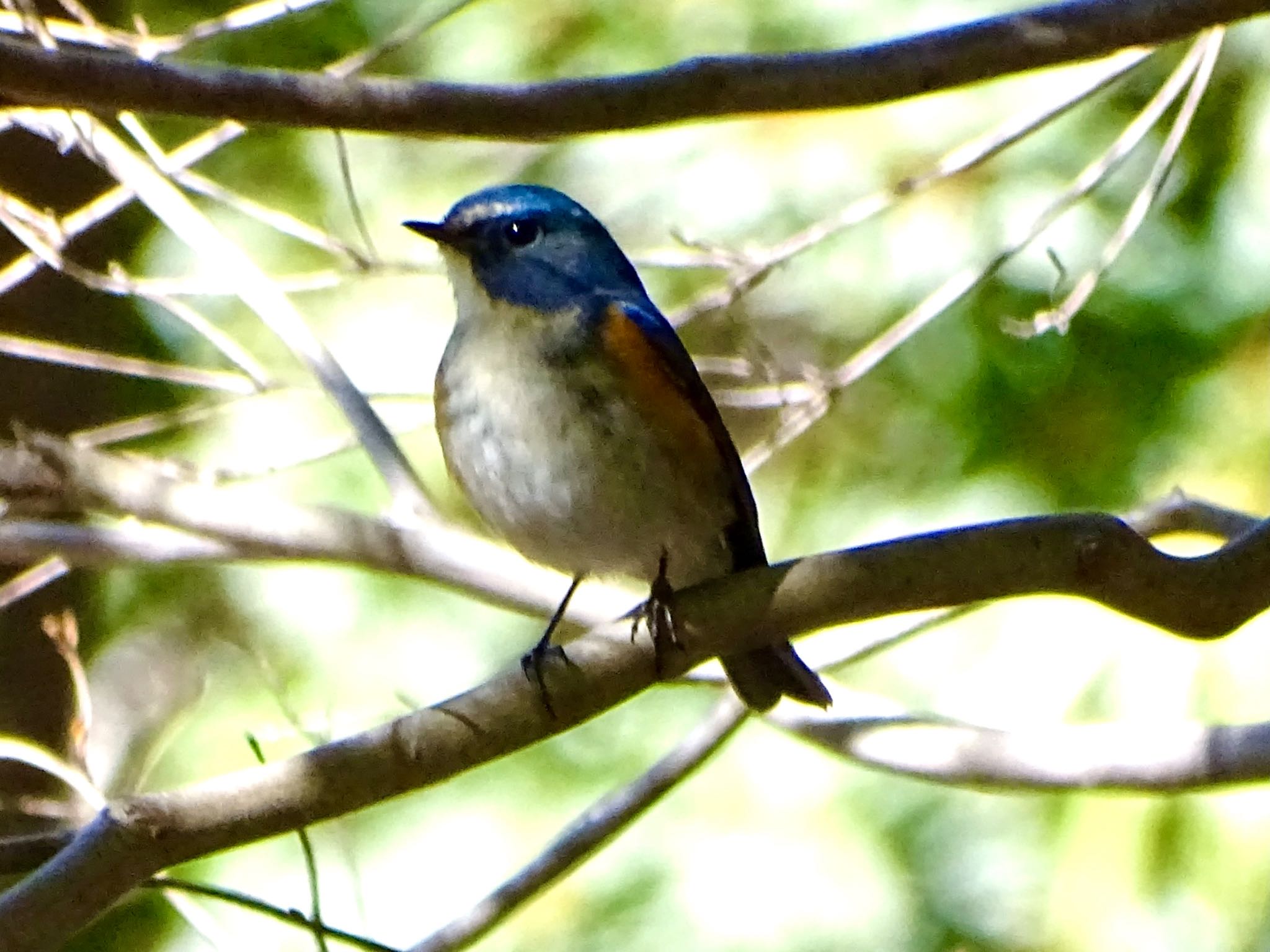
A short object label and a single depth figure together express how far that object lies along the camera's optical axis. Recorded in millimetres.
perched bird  5051
